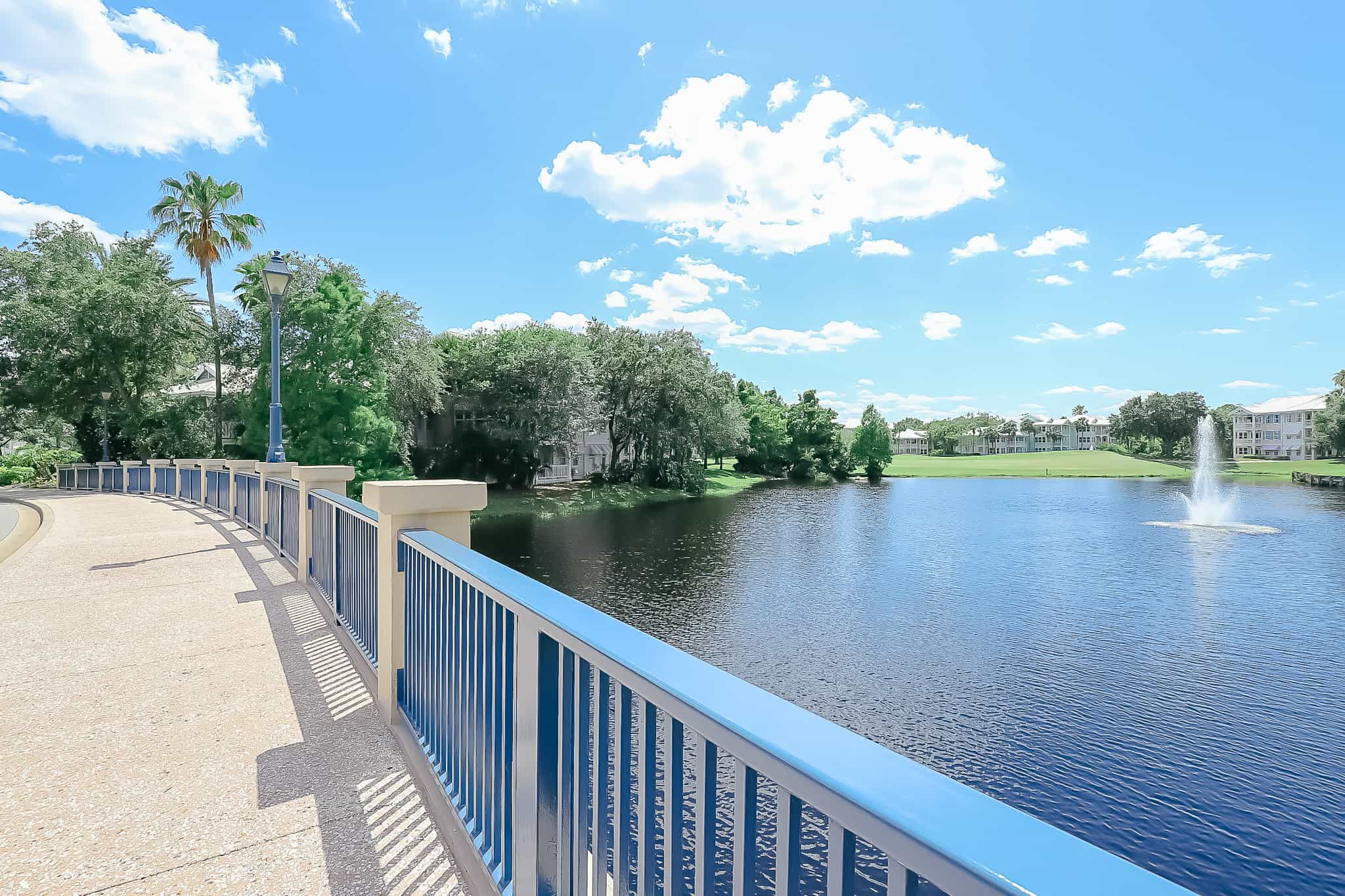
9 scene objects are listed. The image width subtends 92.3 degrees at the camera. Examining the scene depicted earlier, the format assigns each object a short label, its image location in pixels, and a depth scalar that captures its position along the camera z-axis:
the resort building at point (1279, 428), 87.06
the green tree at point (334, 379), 23.02
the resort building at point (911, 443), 141.88
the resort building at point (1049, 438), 133.12
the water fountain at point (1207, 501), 27.50
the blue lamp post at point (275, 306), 9.23
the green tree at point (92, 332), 23.06
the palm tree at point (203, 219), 27.81
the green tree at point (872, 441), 68.31
